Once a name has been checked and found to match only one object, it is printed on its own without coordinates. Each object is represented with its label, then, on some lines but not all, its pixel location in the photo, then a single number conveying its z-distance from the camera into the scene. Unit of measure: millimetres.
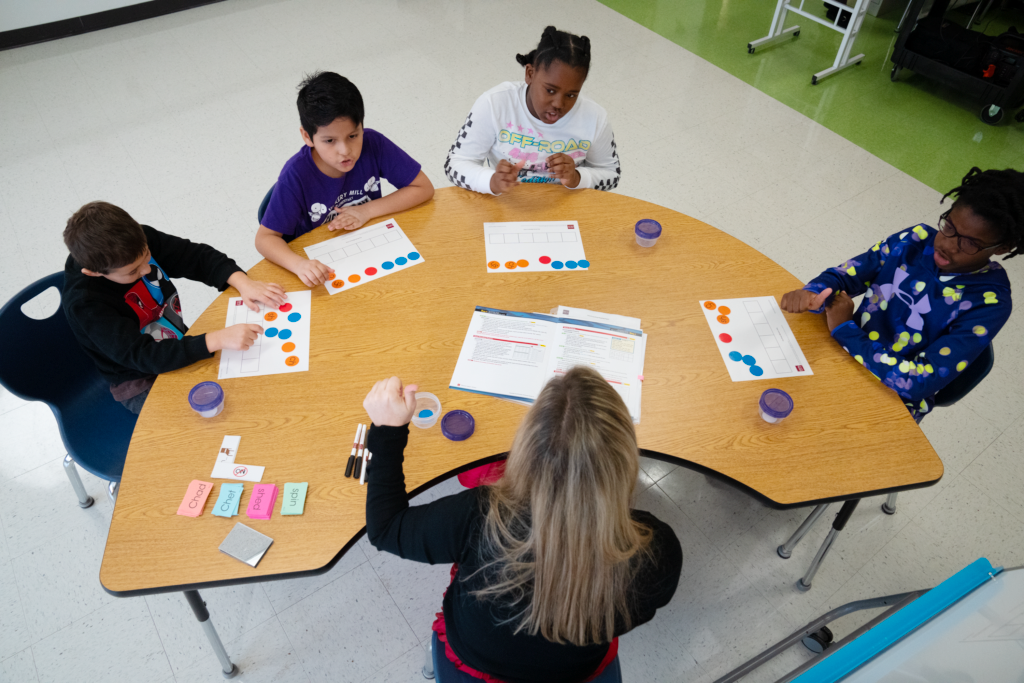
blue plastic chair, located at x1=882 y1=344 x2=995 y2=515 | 1562
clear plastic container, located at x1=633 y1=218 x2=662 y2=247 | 1802
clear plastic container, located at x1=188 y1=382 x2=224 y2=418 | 1370
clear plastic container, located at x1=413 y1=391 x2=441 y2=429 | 1407
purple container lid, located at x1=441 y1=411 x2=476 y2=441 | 1381
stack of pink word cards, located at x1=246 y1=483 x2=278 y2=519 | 1244
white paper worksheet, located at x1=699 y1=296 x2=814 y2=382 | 1564
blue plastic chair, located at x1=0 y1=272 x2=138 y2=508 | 1542
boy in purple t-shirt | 1677
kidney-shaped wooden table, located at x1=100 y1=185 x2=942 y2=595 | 1229
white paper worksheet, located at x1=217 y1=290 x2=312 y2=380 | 1491
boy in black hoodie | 1450
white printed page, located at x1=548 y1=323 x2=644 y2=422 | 1511
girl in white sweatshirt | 1843
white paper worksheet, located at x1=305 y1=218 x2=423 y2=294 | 1710
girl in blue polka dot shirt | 1455
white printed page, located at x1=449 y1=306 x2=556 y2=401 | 1489
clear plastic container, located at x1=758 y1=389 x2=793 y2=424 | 1422
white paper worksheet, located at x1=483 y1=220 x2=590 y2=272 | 1768
